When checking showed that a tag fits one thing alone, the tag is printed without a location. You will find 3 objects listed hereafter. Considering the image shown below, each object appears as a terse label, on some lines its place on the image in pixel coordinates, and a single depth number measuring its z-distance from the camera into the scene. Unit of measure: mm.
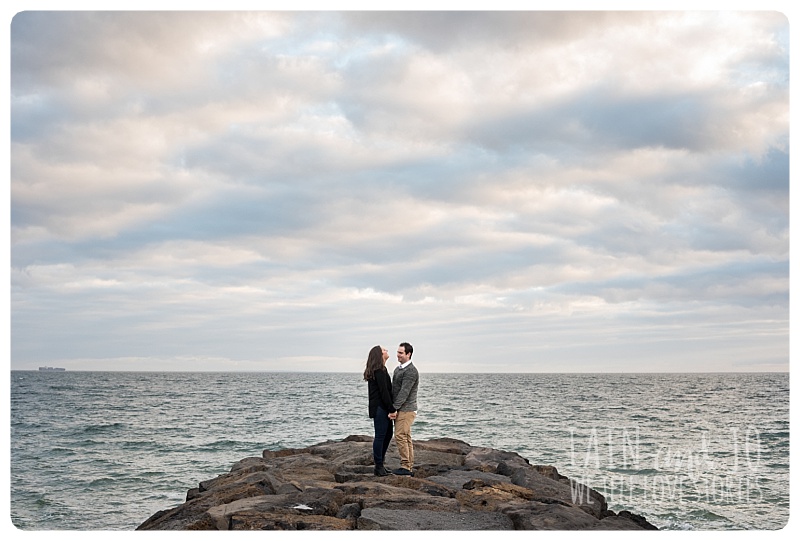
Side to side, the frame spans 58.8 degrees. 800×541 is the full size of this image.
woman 10859
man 10891
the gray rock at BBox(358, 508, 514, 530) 8445
